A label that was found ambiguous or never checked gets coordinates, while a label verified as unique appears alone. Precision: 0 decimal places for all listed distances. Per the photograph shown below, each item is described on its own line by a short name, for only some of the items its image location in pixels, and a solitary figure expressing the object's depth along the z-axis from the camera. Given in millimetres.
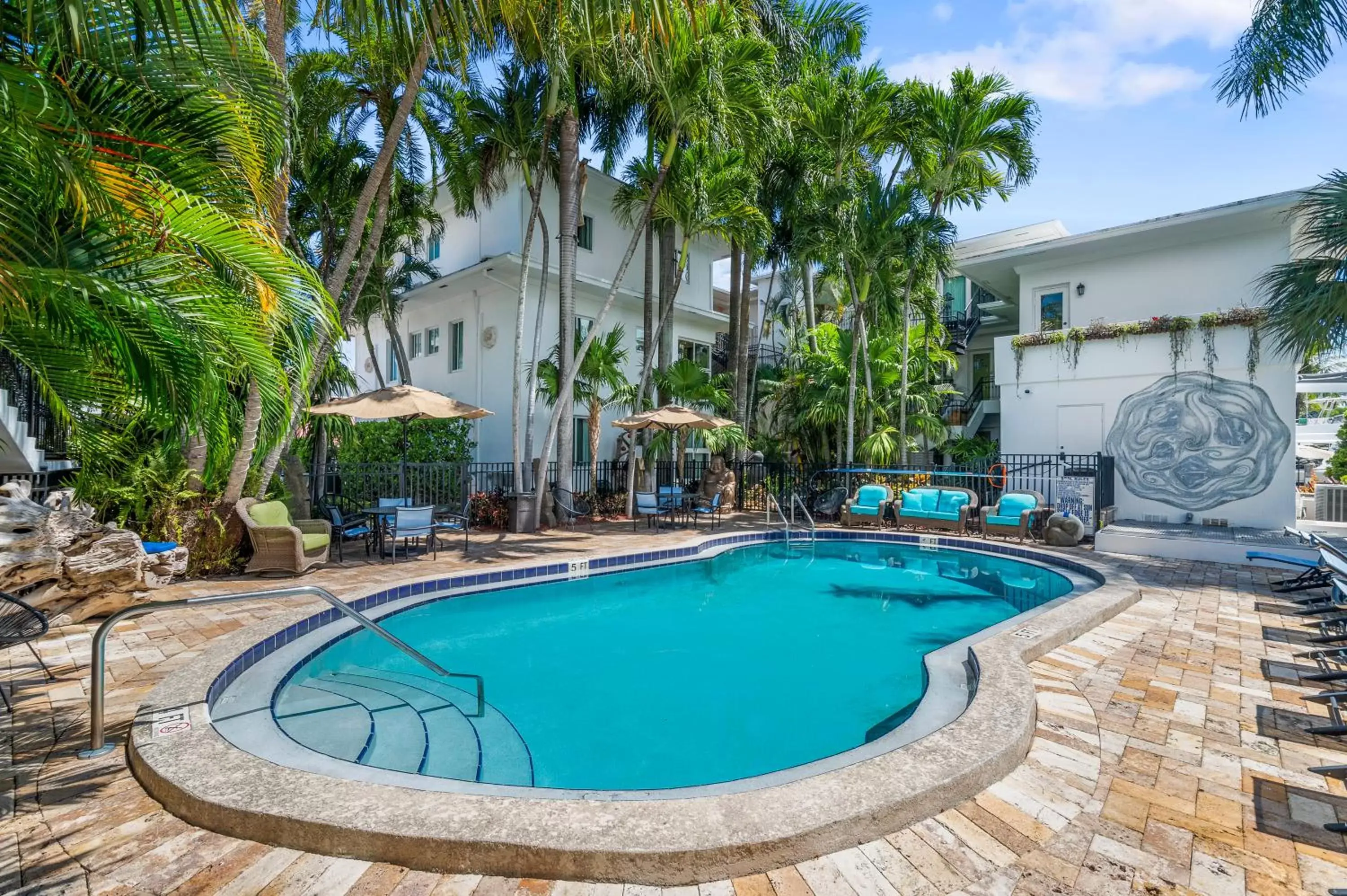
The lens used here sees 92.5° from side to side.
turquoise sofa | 12070
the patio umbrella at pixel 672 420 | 12141
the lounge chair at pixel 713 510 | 13188
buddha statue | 15367
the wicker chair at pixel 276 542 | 7426
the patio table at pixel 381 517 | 8547
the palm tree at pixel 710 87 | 10641
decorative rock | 10969
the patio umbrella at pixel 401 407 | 9633
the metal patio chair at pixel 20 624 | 3250
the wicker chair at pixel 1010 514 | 11508
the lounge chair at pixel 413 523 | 8539
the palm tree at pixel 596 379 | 13789
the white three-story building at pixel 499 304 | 16562
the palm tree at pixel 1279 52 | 9297
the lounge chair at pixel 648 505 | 11898
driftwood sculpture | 4914
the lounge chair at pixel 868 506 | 13164
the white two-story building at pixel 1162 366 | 12086
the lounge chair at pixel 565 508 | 13250
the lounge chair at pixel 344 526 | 9039
